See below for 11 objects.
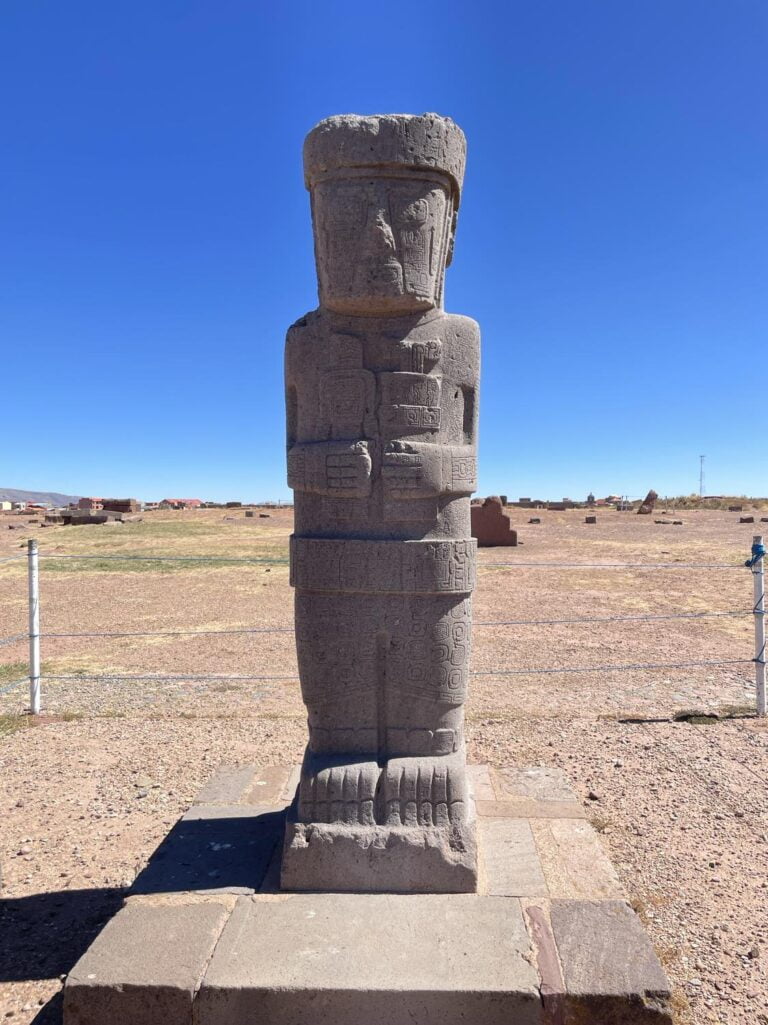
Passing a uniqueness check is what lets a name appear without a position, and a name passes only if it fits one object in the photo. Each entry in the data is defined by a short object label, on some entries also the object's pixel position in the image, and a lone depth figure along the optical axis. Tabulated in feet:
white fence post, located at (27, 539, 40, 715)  20.11
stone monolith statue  9.96
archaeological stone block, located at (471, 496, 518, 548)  60.34
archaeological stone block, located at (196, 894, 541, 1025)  8.12
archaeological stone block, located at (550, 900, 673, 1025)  8.18
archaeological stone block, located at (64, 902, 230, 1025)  8.30
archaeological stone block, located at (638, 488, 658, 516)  104.71
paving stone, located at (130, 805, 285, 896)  10.19
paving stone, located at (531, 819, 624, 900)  10.02
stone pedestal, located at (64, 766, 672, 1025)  8.16
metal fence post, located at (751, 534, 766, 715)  19.72
